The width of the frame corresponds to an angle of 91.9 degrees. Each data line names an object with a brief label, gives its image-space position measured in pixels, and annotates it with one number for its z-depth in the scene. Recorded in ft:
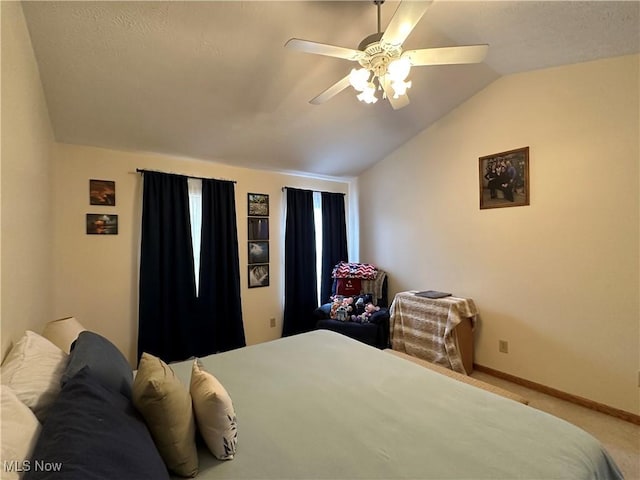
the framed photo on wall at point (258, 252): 12.69
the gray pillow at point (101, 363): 3.68
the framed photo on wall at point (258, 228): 12.69
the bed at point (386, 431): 3.42
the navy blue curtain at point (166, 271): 10.21
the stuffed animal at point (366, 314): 11.69
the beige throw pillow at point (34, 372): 3.34
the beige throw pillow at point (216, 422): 3.61
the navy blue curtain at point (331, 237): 14.64
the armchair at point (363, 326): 11.39
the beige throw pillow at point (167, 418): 3.24
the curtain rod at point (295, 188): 13.58
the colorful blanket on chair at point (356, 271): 13.43
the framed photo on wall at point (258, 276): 12.67
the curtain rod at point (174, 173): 10.34
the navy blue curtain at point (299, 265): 13.44
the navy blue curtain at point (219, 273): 11.30
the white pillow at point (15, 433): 2.32
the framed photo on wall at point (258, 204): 12.74
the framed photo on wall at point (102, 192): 9.76
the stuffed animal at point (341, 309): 11.91
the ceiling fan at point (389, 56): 5.12
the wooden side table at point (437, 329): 9.80
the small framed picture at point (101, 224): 9.73
